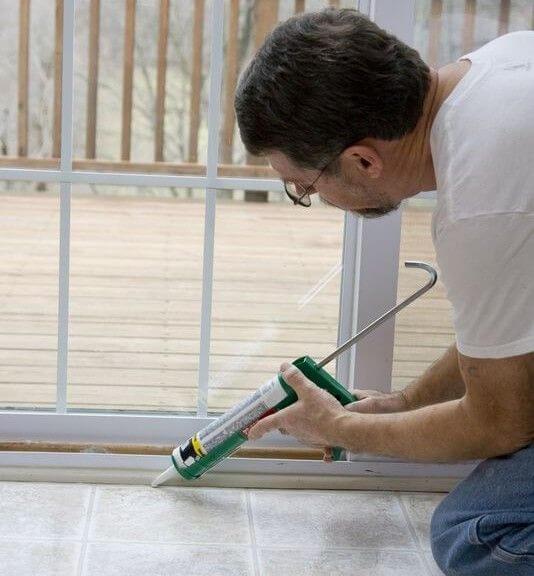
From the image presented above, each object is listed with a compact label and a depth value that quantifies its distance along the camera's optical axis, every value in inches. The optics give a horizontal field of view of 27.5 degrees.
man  57.2
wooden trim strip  86.5
